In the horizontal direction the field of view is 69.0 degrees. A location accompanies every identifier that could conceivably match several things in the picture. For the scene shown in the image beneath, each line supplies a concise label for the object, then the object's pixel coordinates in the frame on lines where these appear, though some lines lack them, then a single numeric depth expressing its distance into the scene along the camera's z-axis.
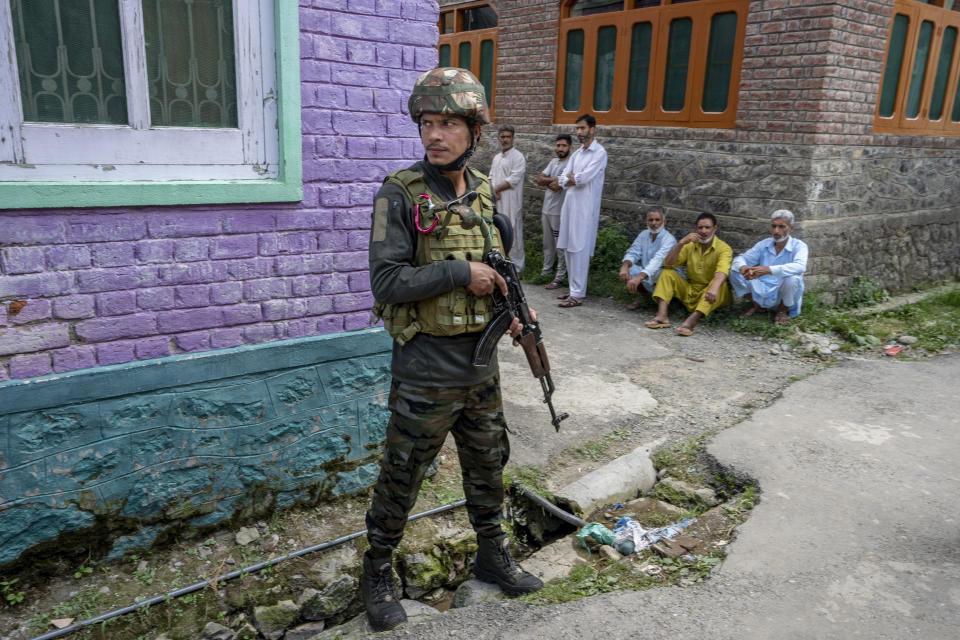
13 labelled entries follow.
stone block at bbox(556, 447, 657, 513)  3.59
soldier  2.41
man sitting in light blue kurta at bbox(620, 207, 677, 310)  7.05
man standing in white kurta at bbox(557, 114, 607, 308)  7.52
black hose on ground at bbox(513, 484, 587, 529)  3.42
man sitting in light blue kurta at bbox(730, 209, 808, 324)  6.32
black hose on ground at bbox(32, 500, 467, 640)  2.66
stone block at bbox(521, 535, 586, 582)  3.11
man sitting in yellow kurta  6.57
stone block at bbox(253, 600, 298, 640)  2.92
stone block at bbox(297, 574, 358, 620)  3.02
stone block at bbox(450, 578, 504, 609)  2.85
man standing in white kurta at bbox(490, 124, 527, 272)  8.47
